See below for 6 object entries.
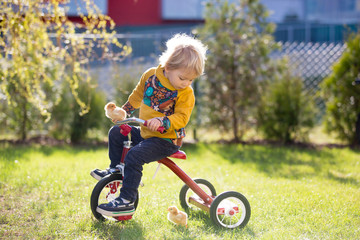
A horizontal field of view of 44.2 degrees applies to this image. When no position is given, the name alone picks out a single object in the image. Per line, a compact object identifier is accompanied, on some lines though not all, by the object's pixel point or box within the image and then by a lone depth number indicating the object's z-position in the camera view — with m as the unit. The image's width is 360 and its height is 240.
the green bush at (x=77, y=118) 6.81
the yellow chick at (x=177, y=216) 3.23
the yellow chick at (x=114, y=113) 3.14
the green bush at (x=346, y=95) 6.77
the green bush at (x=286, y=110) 6.82
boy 3.04
